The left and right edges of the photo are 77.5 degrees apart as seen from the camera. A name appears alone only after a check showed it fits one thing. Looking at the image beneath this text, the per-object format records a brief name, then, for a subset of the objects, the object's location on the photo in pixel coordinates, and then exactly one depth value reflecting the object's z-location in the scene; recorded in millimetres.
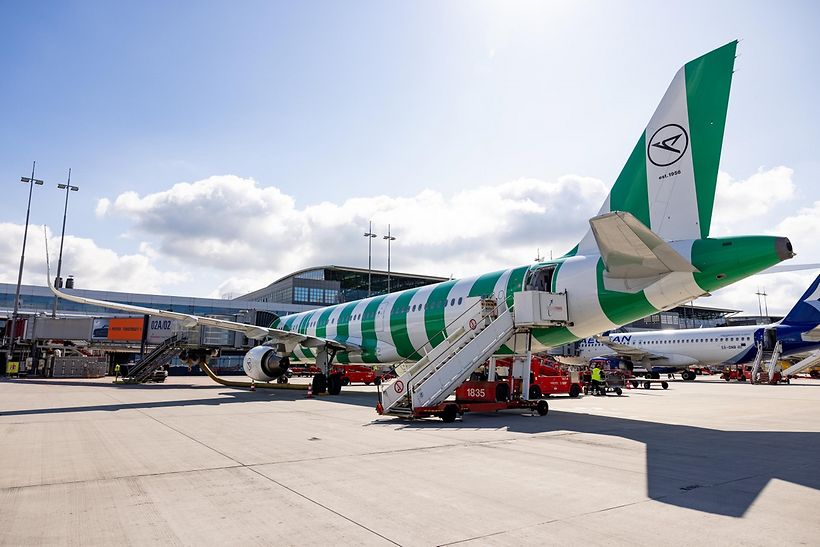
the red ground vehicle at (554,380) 20689
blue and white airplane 35344
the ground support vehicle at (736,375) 43156
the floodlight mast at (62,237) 44103
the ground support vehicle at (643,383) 31188
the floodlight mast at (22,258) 36531
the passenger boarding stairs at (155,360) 30725
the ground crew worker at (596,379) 23891
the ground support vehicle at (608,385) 23969
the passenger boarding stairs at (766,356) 35906
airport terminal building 35625
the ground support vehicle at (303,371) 46366
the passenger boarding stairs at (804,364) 37150
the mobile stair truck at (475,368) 12383
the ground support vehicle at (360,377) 30578
